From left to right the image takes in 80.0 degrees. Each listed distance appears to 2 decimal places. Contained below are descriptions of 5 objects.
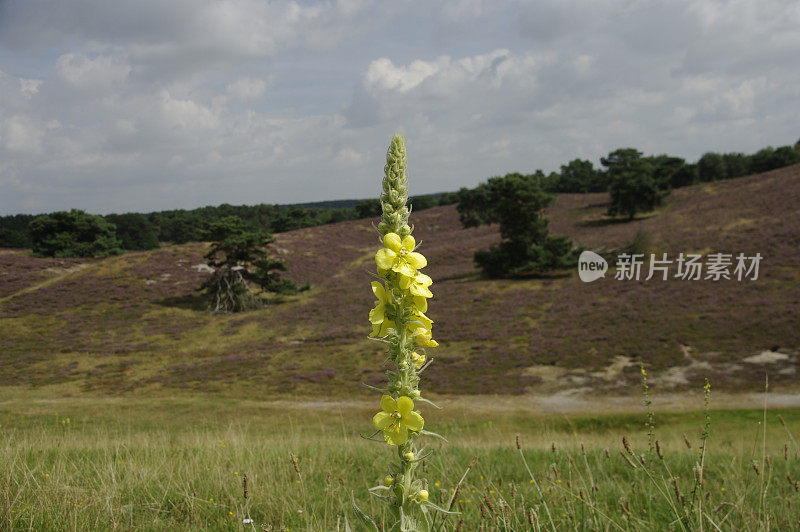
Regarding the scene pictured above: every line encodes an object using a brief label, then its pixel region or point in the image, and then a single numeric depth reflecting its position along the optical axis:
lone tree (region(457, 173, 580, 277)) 37.88
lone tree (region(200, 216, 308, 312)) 37.78
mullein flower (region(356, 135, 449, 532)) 1.99
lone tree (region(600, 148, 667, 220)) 52.12
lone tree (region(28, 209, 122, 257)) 50.34
